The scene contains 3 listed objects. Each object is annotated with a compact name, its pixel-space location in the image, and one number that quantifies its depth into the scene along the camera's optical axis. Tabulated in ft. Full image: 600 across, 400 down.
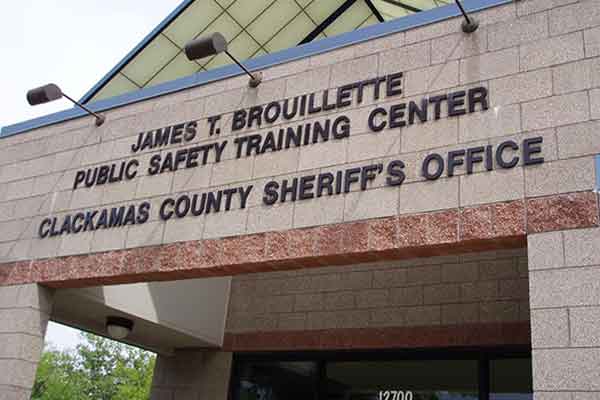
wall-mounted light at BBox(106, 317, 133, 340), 32.73
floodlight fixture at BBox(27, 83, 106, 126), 29.86
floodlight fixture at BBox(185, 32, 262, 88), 25.22
